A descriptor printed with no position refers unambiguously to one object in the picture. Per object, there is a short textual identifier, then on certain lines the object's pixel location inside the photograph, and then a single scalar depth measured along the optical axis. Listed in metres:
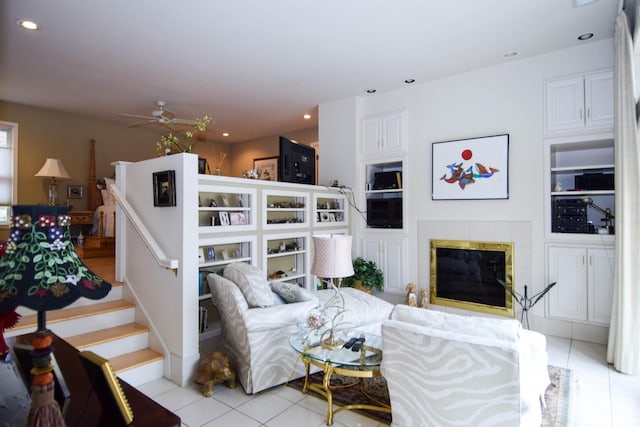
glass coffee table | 2.17
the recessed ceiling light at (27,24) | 3.09
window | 5.57
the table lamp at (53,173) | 5.63
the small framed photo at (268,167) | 7.85
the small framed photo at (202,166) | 3.46
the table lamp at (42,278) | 0.80
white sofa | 2.65
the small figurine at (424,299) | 4.46
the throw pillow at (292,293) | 3.12
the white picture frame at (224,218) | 3.43
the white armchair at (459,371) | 1.66
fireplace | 4.12
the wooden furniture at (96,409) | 1.06
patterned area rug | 2.33
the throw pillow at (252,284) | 2.82
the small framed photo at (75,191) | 6.21
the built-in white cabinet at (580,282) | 3.56
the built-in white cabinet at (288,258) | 4.11
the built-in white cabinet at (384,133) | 4.82
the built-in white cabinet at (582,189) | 3.62
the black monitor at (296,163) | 4.35
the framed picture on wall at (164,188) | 2.87
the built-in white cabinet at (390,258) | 4.78
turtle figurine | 2.67
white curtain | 2.89
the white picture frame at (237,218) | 3.54
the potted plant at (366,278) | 4.74
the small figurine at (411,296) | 4.51
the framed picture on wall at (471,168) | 4.11
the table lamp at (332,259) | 2.44
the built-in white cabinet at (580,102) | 3.55
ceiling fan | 5.30
